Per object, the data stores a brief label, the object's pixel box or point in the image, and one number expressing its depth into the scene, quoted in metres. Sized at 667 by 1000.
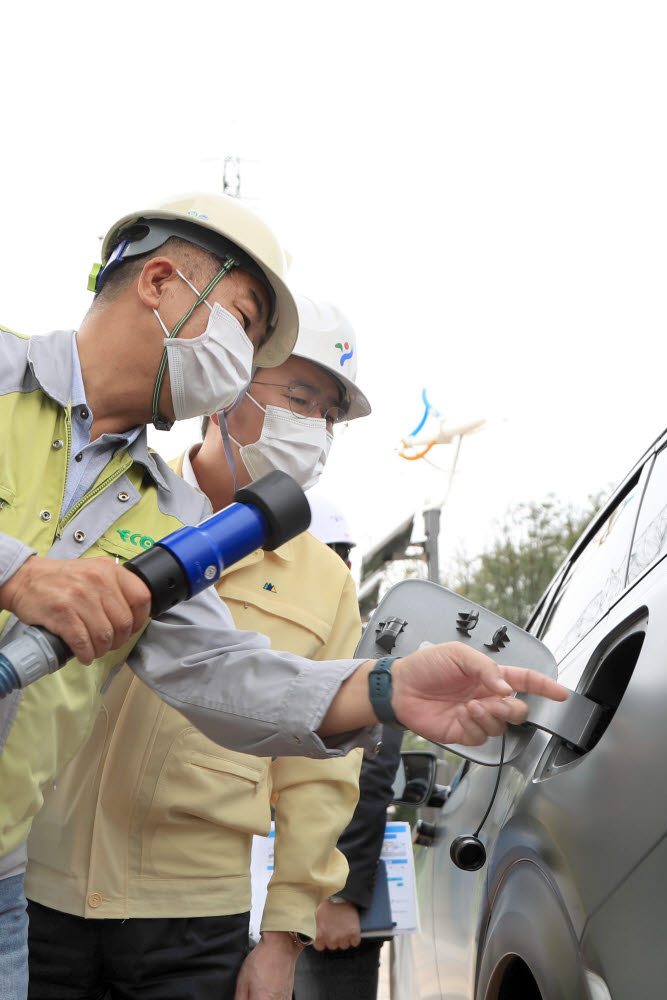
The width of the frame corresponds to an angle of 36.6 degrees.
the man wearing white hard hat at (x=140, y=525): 1.58
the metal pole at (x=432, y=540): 8.30
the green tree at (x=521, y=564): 24.91
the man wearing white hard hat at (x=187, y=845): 2.10
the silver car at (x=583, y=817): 1.22
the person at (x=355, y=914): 3.10
